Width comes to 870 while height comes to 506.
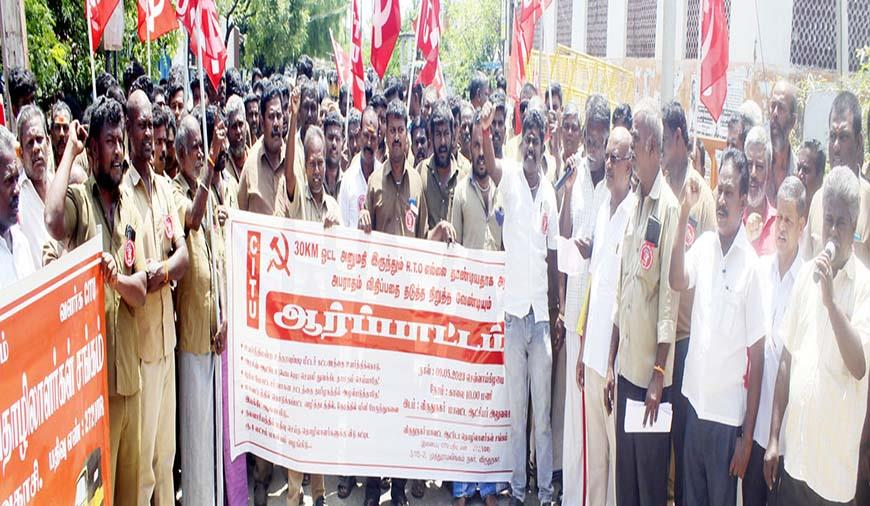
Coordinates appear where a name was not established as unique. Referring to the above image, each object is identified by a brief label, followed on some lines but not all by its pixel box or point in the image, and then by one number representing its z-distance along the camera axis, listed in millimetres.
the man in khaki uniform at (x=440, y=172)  5879
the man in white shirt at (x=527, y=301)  5457
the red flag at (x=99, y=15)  8211
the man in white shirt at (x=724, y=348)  4180
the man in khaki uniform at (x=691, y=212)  4637
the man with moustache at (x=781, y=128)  5664
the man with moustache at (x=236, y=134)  6094
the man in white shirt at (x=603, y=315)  4836
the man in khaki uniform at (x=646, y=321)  4410
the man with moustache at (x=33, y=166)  4309
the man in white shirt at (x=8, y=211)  3525
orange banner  2828
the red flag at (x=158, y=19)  9594
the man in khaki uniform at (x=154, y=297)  4543
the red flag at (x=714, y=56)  5922
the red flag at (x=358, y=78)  8367
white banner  5230
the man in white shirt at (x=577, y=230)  5328
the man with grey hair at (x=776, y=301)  4211
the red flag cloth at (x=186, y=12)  6363
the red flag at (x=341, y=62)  10383
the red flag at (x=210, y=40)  5914
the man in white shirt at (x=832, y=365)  3635
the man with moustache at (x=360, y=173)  6867
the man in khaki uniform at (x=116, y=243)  4254
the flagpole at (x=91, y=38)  6062
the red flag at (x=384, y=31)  7254
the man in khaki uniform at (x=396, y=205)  5656
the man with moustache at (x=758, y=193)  4977
